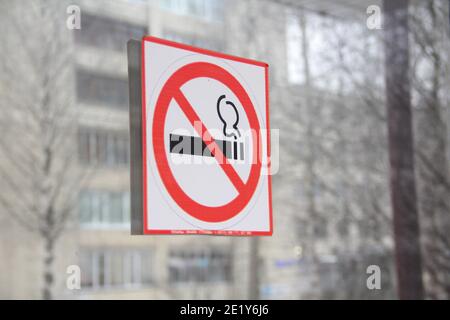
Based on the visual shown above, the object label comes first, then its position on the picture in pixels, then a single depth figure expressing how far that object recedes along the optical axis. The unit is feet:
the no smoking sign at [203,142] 7.80
